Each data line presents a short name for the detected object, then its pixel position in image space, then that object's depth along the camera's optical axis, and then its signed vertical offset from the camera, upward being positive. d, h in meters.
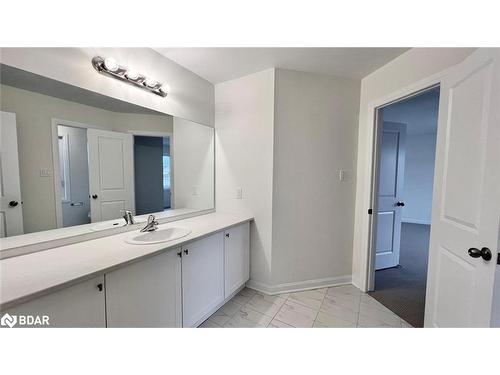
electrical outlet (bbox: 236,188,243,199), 2.17 -0.22
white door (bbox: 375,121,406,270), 2.54 -0.21
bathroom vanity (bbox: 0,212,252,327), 0.84 -0.58
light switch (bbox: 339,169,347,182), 2.16 -0.01
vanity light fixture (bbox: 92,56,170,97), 1.30 +0.71
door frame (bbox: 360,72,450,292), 2.00 -0.26
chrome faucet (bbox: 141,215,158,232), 1.55 -0.42
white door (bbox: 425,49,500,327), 0.95 -0.11
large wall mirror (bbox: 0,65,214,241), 1.09 +0.10
